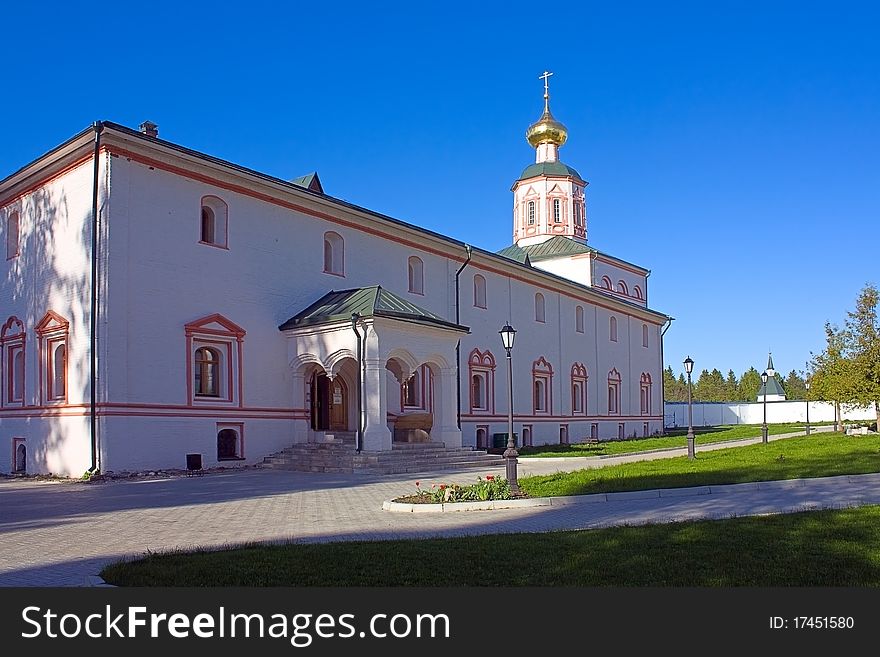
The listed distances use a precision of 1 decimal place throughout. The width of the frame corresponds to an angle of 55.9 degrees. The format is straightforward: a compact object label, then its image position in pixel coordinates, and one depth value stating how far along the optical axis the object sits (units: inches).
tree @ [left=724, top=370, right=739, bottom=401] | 4470.5
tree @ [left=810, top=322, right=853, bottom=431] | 1395.2
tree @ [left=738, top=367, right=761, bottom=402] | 4026.6
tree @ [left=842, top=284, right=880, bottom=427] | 1369.3
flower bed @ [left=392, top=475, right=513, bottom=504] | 500.4
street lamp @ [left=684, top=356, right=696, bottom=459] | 998.5
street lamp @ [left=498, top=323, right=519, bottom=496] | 540.7
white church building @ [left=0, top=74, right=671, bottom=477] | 767.1
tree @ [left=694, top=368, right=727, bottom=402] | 4389.8
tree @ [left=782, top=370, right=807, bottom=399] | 4226.4
